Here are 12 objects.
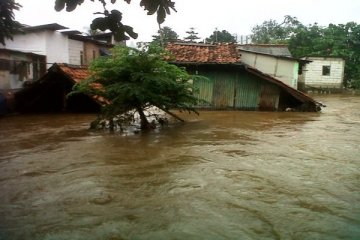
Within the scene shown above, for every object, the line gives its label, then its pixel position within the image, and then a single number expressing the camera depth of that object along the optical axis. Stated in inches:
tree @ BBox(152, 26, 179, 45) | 1862.7
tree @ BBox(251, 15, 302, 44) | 1606.8
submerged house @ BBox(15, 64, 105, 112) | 597.9
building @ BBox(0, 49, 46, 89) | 626.6
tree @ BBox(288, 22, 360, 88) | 1273.4
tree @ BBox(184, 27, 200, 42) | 1881.2
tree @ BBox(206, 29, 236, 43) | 1866.4
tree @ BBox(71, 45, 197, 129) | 412.8
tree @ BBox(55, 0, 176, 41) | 118.8
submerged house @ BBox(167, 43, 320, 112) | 667.4
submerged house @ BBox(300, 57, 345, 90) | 1219.2
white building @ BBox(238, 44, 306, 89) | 778.2
